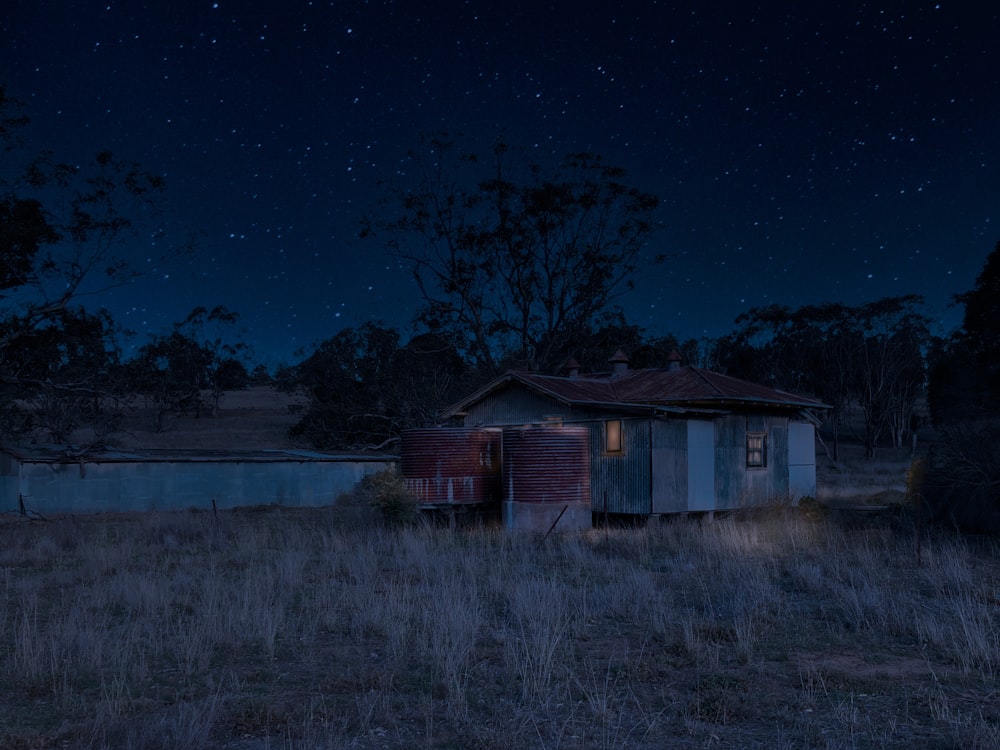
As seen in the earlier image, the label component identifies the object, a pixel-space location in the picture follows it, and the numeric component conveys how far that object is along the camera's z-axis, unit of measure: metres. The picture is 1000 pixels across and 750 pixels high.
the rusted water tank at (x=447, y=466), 21.30
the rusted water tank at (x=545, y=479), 20.48
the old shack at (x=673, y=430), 21.69
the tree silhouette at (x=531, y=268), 41.91
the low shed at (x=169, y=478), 29.67
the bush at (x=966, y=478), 16.23
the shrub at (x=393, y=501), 19.72
